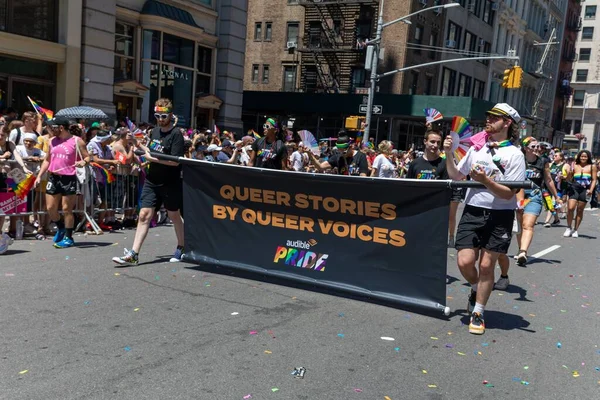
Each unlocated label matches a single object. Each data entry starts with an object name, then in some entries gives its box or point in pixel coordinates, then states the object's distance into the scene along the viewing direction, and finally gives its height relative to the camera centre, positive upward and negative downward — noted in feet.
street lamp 86.31 +8.07
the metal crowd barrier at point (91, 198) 28.78 -4.63
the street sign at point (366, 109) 83.73 +4.25
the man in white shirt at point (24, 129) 33.30 -1.14
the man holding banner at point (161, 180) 23.72 -2.38
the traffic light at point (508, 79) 84.12 +10.26
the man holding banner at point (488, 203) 17.33 -1.66
